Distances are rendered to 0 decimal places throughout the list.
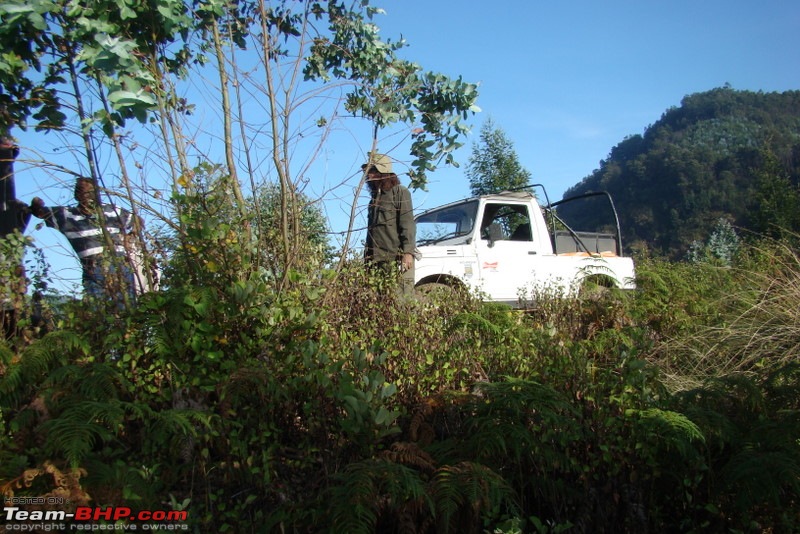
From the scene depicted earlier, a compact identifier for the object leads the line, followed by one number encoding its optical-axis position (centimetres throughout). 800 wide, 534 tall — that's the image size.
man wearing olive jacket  561
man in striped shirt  364
